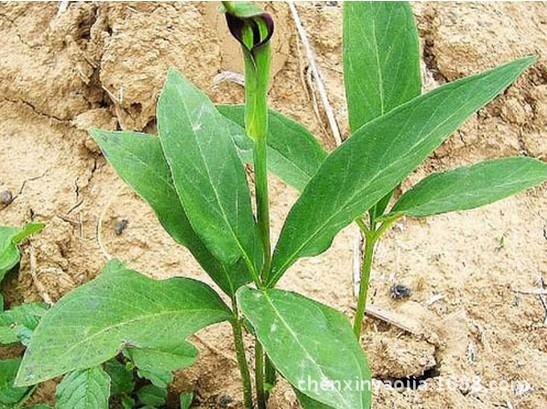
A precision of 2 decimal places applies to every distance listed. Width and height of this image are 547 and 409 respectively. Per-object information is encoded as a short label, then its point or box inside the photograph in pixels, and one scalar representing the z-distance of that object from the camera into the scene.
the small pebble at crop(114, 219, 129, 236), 0.39
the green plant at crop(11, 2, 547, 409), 0.24
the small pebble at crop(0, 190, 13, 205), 0.39
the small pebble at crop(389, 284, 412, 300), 0.37
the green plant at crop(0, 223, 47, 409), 0.32
